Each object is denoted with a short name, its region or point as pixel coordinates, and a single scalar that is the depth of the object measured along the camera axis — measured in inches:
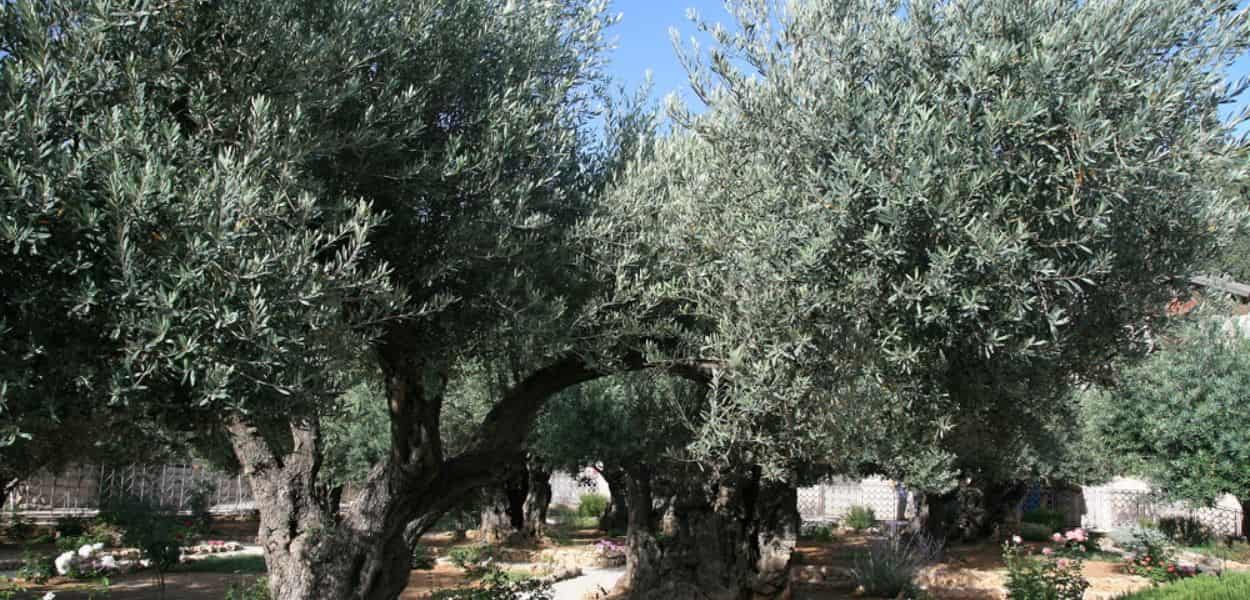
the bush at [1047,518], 1329.1
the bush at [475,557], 474.0
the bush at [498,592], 426.9
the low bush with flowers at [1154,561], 619.5
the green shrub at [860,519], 1421.0
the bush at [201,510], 996.4
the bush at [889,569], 694.5
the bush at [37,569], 646.5
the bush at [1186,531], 1066.7
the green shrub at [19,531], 1031.0
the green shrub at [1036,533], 1175.6
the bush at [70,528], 1023.0
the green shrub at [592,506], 1526.8
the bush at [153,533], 722.2
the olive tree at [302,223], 175.3
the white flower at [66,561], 411.5
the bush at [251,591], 422.0
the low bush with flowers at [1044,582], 520.7
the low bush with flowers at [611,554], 859.4
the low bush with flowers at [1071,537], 634.8
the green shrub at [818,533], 1231.5
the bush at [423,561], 619.2
